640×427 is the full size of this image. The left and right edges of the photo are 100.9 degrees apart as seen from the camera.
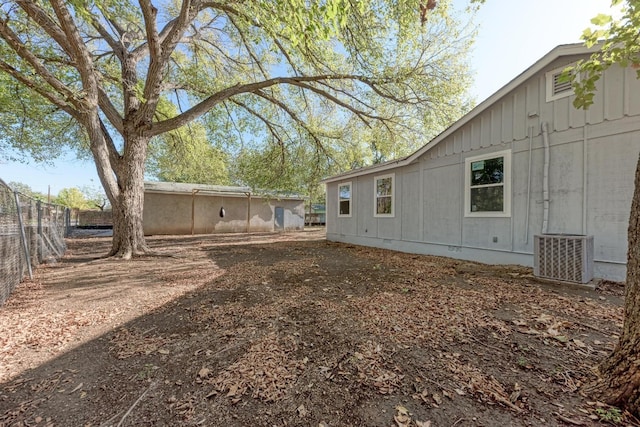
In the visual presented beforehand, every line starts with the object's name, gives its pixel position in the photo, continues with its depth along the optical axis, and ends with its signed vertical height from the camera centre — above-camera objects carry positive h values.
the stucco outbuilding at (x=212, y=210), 14.10 -0.08
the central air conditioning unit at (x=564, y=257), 4.09 -0.72
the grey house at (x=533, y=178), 4.28 +0.72
